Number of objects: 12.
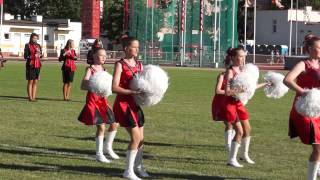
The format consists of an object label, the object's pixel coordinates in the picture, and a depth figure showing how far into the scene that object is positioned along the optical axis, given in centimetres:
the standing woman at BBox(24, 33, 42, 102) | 2047
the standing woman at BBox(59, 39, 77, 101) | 2122
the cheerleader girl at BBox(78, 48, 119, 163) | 1043
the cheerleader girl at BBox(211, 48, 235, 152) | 1035
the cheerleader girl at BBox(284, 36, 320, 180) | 797
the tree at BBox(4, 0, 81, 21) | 11425
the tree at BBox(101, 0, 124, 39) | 10100
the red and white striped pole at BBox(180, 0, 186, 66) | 5706
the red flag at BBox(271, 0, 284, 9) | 10364
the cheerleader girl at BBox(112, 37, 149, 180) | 870
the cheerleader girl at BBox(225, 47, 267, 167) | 1014
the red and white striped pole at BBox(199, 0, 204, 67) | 5638
